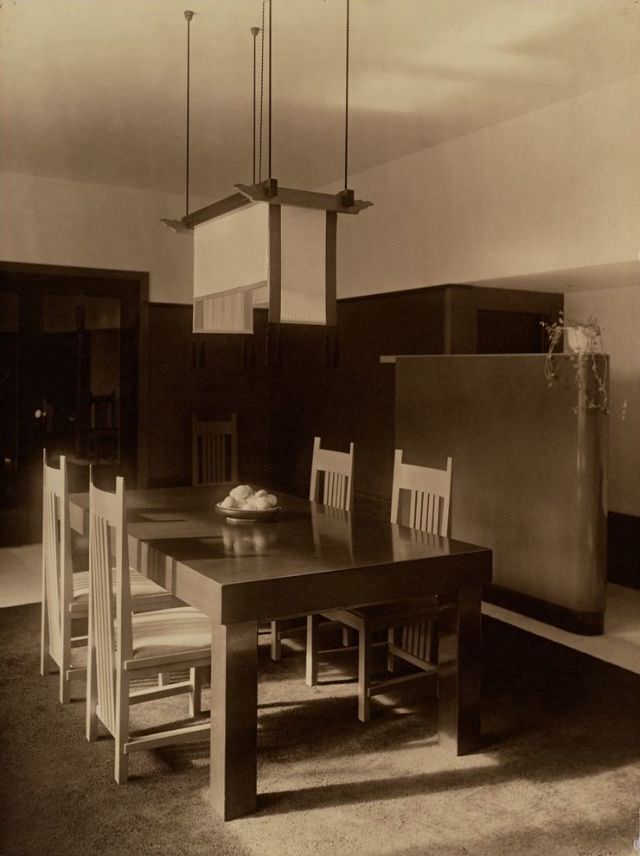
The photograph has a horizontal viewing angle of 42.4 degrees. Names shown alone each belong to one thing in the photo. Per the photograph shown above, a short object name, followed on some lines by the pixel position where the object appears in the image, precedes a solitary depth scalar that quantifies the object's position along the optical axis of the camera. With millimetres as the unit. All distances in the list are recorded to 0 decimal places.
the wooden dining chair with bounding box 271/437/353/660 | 3967
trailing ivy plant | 4398
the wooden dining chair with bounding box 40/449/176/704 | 3281
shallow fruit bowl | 3525
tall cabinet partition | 4430
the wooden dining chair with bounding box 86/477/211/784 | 2711
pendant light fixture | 3174
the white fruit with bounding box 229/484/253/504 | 3639
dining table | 2557
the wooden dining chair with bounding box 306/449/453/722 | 3291
